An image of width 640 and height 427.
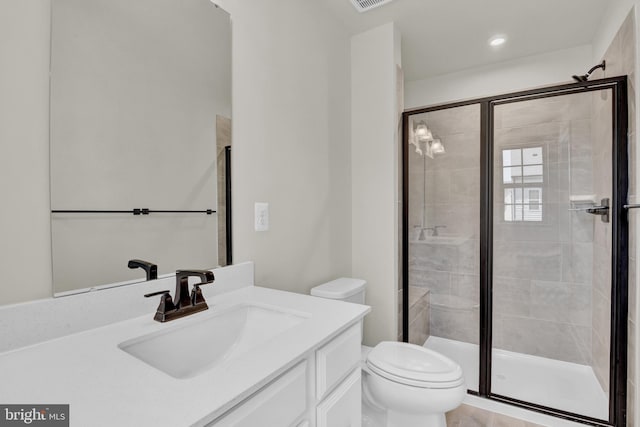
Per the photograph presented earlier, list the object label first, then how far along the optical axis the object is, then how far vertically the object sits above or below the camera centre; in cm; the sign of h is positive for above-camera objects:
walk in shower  174 -21
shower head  198 +90
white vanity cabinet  64 -44
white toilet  139 -78
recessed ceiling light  229 +124
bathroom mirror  87 +24
